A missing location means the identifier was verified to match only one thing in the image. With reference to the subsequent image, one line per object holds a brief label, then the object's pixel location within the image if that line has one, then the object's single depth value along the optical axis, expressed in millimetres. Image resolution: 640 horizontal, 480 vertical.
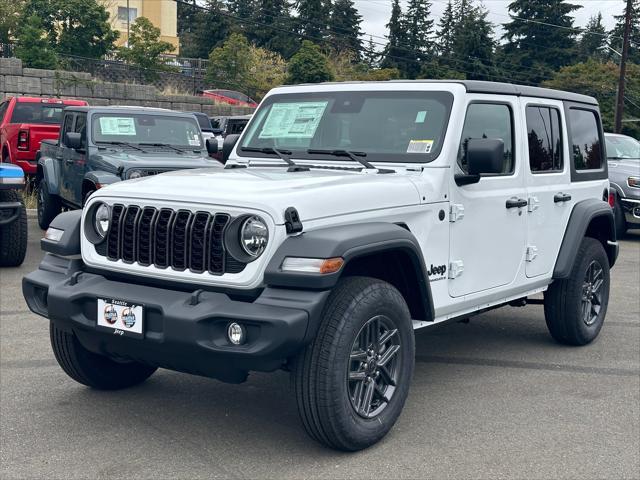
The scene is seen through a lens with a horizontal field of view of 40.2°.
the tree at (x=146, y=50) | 32094
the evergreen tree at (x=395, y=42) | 60812
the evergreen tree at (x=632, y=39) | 65812
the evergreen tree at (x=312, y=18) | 59969
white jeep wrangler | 3996
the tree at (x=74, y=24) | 31219
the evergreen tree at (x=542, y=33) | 60906
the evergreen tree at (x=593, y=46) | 64294
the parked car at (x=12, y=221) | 8836
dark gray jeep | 10320
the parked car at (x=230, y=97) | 32500
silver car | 13133
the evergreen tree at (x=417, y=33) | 61062
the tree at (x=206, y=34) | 59688
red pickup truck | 14336
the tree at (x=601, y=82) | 48188
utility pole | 35031
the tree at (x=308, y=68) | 37875
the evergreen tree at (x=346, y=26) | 58938
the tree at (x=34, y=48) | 25875
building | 55938
